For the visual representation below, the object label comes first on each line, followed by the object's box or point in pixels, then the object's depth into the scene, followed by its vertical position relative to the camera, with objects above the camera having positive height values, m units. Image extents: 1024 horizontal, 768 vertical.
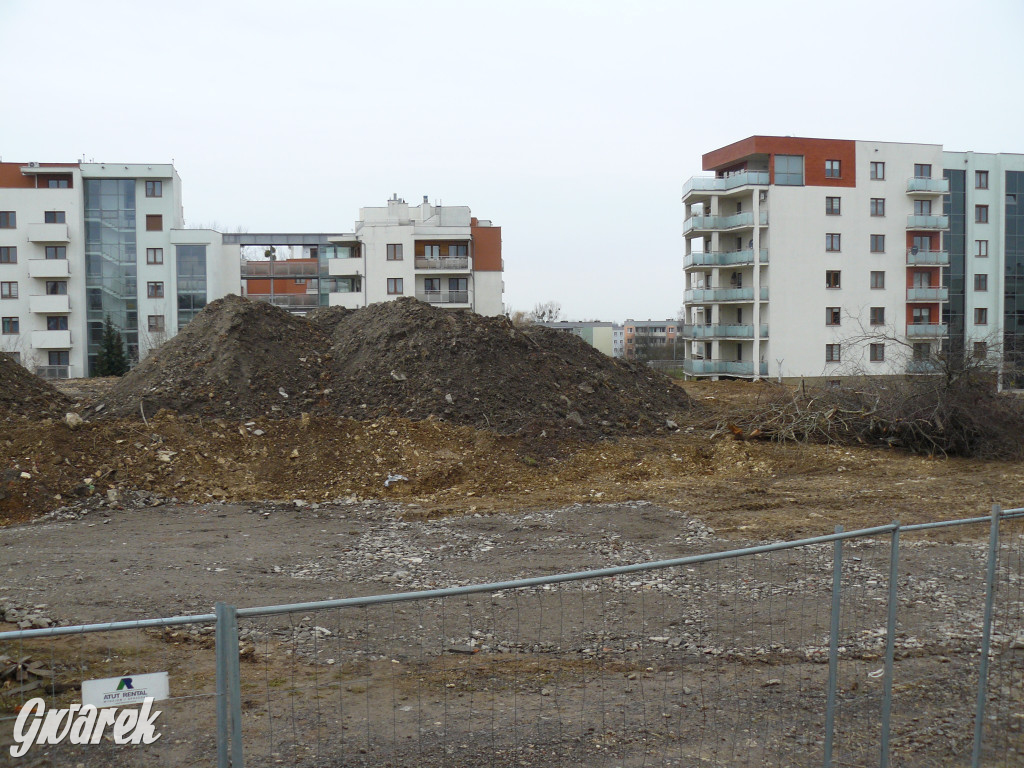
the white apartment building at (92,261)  52.09 +6.88
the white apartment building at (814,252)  48.69 +7.21
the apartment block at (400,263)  55.78 +7.34
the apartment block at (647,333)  142.75 +6.98
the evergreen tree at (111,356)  50.53 +0.54
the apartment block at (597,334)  105.81 +4.67
